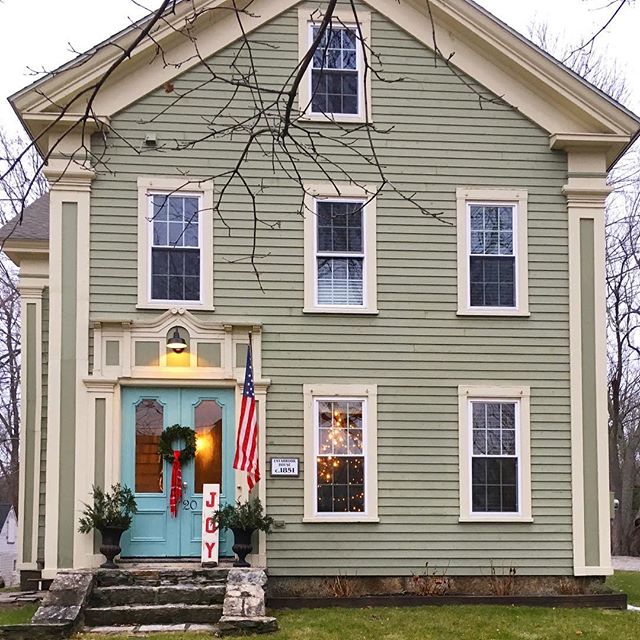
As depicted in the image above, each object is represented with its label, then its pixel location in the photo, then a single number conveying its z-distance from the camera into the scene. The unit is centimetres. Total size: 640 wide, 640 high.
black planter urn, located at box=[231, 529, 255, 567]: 1145
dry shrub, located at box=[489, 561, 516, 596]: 1204
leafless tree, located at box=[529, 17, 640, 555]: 2983
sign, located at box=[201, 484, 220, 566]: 1149
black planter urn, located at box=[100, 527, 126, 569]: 1130
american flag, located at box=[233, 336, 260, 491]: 1138
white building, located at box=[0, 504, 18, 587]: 3653
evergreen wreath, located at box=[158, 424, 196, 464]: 1204
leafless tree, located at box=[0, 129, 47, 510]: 2917
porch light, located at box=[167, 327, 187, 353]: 1193
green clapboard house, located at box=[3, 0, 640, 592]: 1202
